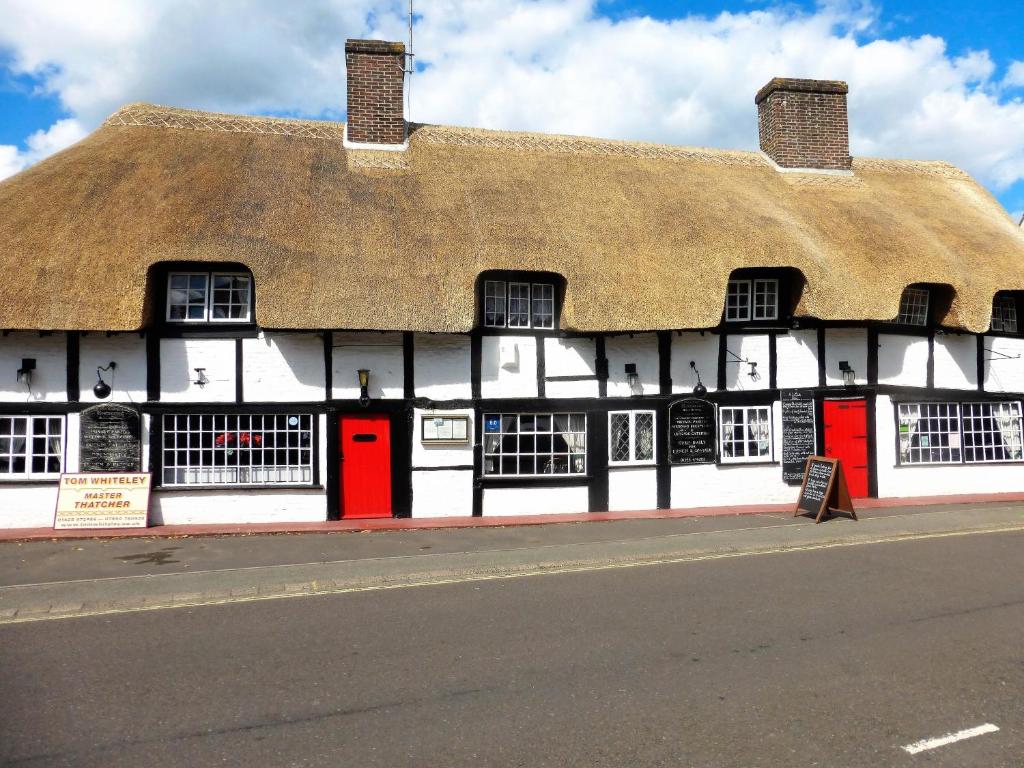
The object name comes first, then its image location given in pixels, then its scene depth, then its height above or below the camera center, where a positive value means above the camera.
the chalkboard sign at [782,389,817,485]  13.68 -0.23
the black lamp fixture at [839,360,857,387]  13.84 +0.90
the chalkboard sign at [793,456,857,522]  11.86 -1.21
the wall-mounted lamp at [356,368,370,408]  12.09 +0.74
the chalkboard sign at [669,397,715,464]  13.19 -0.16
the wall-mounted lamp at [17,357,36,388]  11.38 +1.04
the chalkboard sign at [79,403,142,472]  11.58 -0.11
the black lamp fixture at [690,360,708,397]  13.17 +0.59
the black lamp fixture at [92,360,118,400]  11.45 +0.75
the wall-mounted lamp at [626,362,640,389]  12.99 +0.89
